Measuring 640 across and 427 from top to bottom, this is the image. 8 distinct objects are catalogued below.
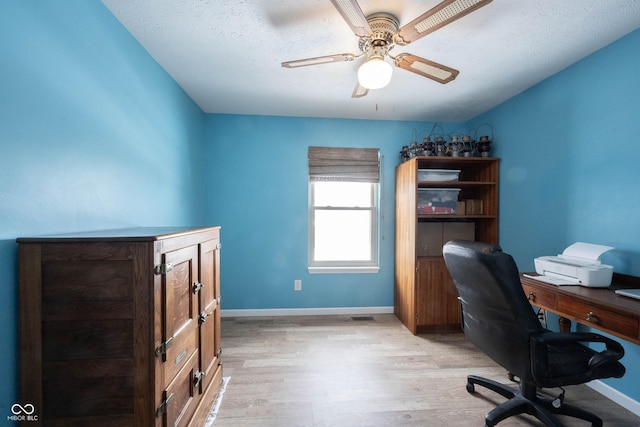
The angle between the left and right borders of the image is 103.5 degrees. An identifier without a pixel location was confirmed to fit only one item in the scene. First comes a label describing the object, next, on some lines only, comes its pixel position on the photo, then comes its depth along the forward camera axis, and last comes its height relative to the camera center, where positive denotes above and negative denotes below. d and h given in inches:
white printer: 59.7 -14.2
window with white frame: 122.8 -3.8
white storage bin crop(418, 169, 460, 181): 107.0 +15.8
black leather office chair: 48.9 -26.4
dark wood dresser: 36.5 -17.1
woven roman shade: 120.7 +23.3
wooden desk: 46.9 -20.2
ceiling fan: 43.5 +35.8
